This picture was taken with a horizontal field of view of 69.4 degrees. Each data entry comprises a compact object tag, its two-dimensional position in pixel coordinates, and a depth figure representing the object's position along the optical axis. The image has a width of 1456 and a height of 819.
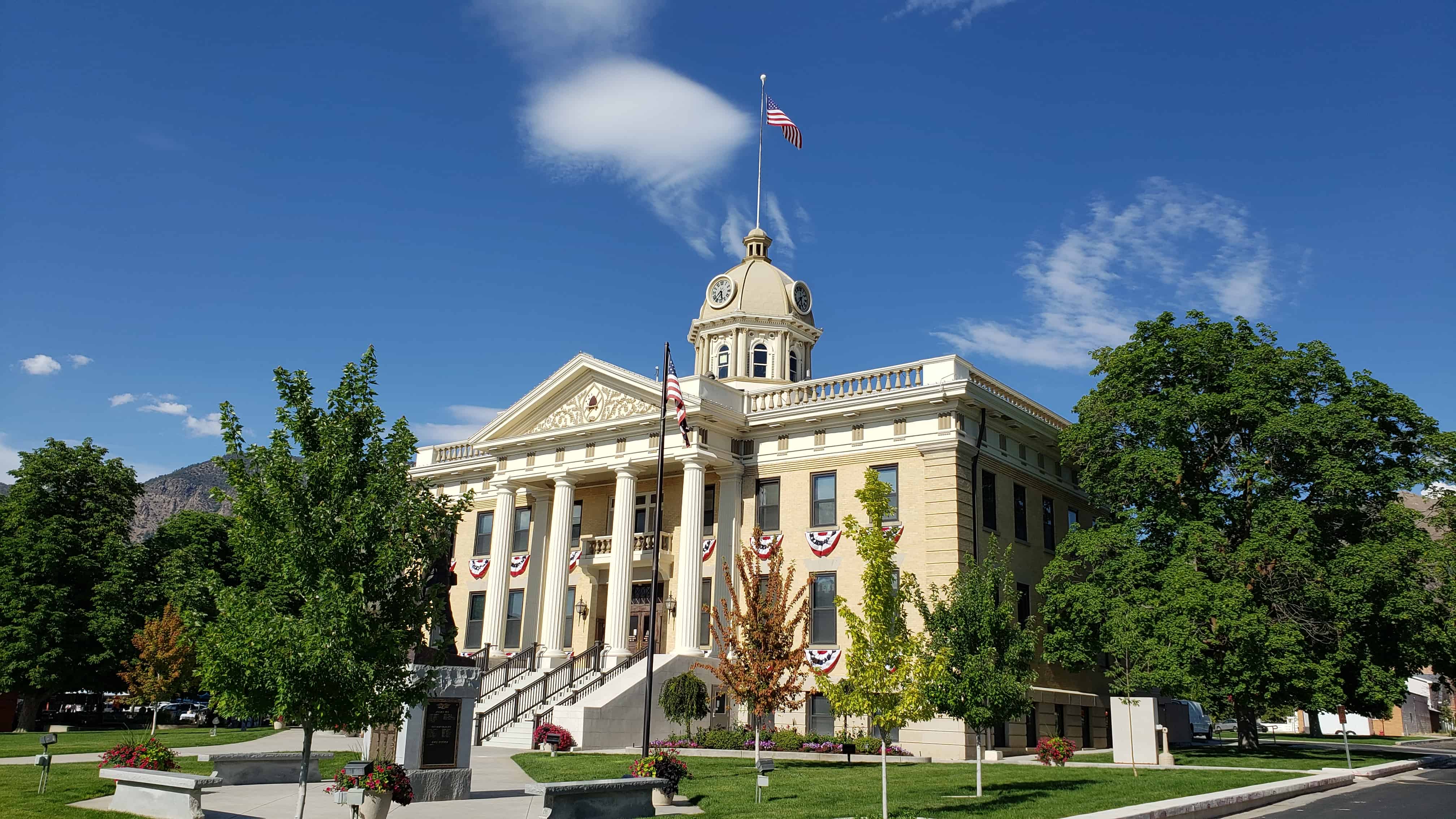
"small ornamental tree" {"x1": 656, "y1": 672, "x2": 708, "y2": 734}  32.28
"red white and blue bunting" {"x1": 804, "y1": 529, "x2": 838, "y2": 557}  35.16
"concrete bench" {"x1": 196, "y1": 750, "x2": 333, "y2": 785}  20.50
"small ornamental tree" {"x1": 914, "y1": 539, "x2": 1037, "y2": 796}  21.16
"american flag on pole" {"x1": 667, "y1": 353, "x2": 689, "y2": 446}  28.48
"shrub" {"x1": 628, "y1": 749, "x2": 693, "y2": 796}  18.66
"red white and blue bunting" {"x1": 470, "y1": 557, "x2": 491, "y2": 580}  44.16
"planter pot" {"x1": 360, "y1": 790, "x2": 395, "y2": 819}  15.17
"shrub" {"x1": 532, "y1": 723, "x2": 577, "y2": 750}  29.98
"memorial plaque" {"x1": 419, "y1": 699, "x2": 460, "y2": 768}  18.95
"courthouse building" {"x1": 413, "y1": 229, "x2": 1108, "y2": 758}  33.47
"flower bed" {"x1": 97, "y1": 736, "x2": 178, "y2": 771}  17.75
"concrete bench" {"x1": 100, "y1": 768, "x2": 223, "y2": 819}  15.49
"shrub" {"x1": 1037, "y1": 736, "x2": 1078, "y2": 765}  26.52
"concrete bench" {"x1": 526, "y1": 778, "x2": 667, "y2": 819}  15.30
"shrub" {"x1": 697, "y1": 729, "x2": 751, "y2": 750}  31.41
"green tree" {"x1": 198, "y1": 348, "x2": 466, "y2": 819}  13.56
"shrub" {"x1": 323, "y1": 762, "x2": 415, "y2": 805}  15.20
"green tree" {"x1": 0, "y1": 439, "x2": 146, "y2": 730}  39.47
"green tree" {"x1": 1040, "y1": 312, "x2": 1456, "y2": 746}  28.62
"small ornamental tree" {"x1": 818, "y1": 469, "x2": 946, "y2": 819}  17.20
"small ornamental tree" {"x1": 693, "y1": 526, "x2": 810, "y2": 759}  27.53
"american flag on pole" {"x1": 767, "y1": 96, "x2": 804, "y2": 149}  44.16
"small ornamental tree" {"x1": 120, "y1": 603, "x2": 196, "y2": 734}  37.34
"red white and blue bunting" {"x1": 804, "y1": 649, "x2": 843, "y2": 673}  34.06
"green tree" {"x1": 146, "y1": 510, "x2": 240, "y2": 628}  43.81
